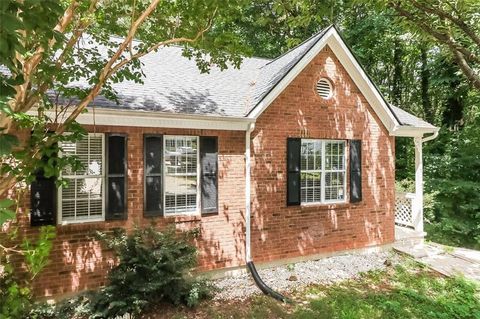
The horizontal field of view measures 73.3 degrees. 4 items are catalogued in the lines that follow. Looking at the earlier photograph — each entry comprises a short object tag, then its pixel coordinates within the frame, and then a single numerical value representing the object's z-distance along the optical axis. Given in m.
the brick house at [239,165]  6.06
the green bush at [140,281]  5.41
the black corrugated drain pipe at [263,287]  6.29
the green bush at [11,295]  4.52
